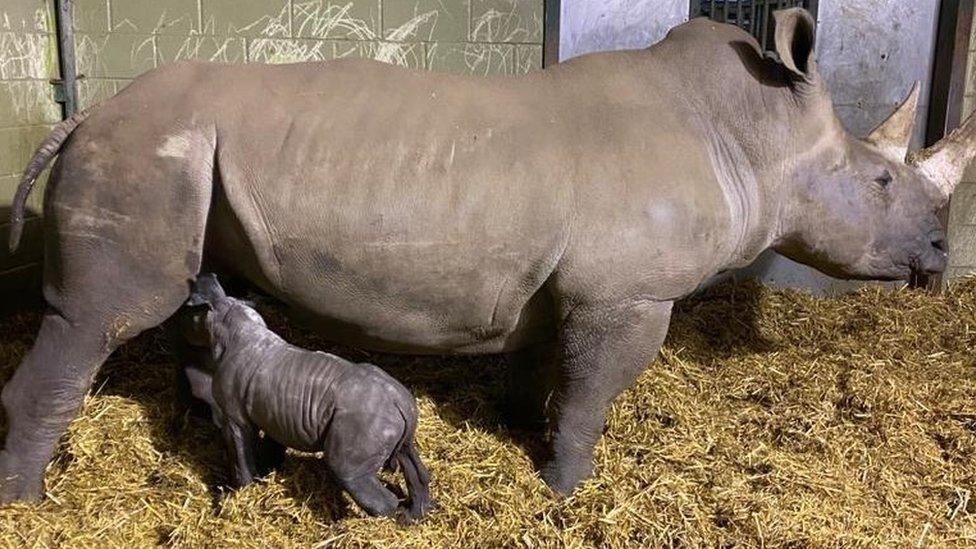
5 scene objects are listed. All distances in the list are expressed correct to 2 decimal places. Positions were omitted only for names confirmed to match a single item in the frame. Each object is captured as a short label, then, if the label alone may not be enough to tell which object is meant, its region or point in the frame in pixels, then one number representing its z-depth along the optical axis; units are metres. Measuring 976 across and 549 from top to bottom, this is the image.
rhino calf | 2.87
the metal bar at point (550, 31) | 5.29
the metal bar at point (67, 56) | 4.92
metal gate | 5.38
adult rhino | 3.07
